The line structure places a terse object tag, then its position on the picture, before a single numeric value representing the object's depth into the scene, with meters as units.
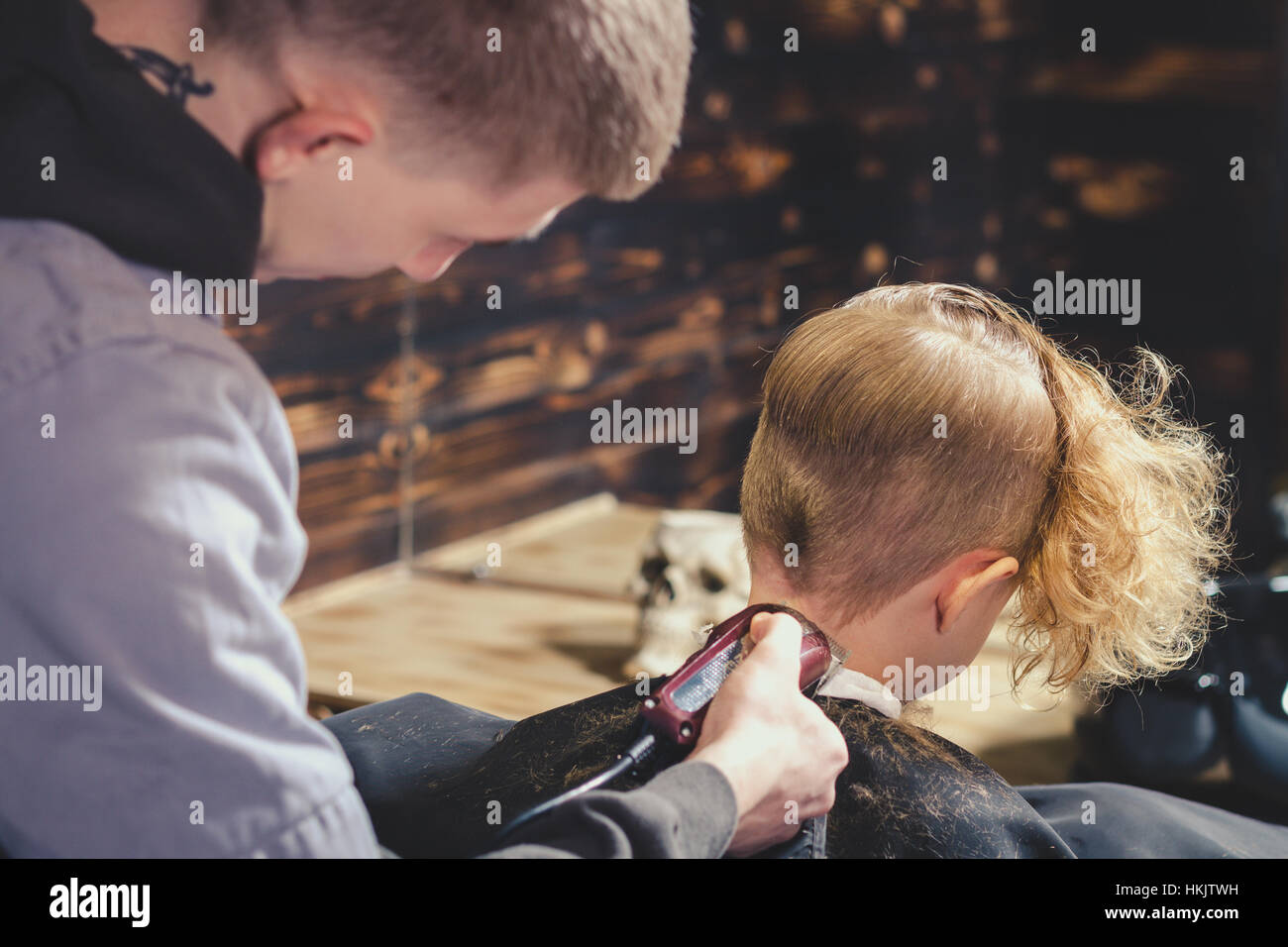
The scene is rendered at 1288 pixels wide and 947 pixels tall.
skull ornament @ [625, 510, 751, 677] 1.59
